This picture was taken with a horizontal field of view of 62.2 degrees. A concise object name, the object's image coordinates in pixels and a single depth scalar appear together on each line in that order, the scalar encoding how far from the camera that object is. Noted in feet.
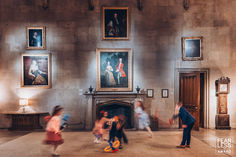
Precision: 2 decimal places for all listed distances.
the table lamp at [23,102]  30.58
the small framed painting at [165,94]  32.37
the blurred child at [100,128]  21.06
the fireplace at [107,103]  31.45
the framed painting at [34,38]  32.42
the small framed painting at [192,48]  32.37
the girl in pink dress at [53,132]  17.65
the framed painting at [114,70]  32.19
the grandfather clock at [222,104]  31.30
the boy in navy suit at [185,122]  20.44
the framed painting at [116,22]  32.55
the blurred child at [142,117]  25.48
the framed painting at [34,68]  32.32
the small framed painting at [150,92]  32.35
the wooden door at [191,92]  30.37
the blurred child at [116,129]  19.99
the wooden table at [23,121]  31.04
